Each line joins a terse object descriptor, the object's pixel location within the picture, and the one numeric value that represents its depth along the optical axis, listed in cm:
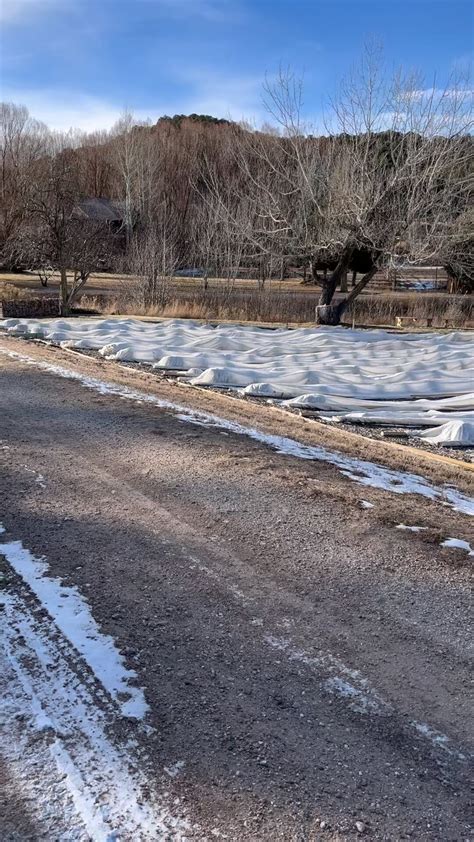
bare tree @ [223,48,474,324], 1532
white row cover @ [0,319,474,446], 734
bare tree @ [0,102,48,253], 3831
